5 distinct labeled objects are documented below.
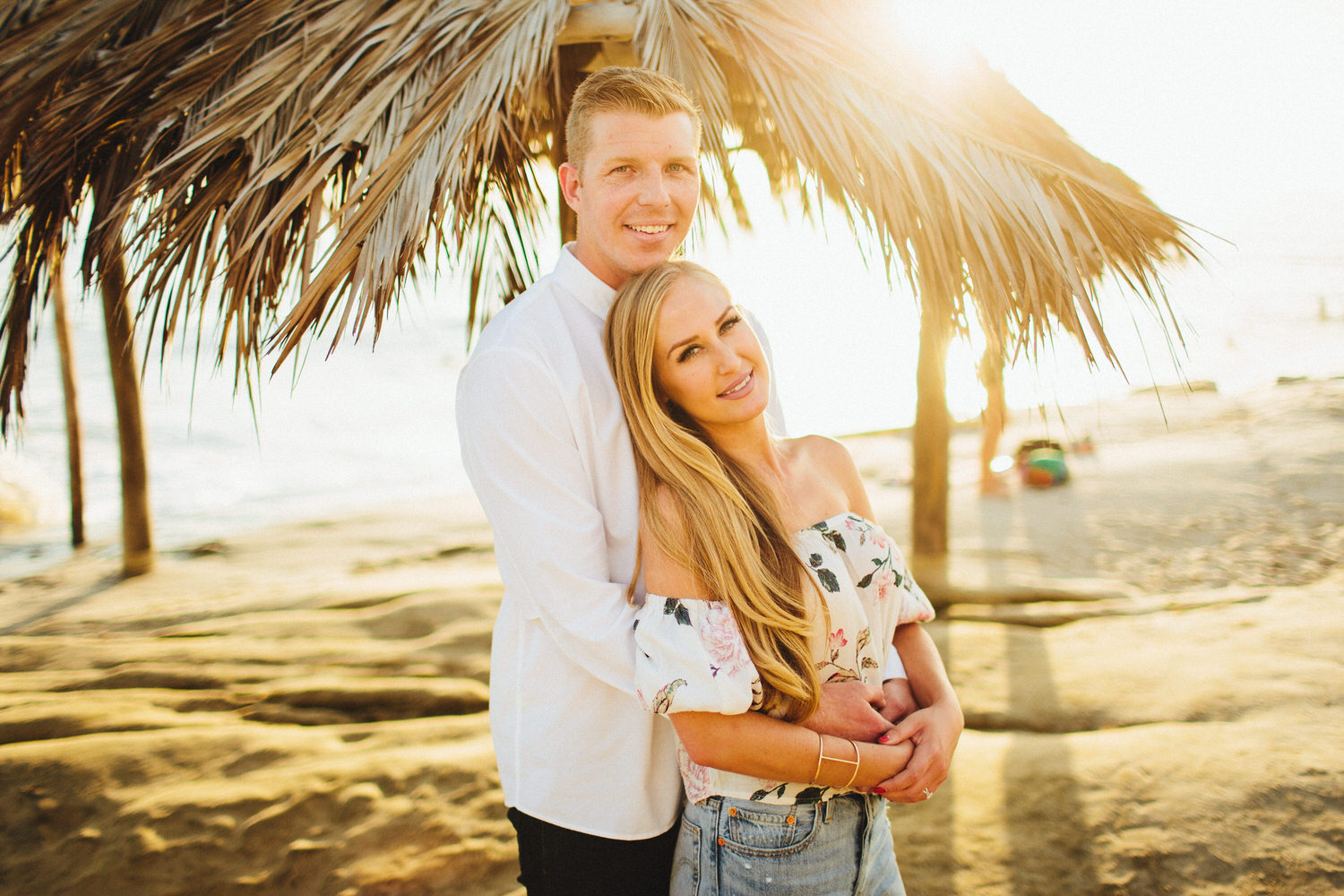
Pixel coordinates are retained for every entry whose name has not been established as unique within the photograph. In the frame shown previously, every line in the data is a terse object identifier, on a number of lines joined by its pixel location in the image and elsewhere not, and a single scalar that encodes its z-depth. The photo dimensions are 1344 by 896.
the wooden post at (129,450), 5.18
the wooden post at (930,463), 5.55
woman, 1.46
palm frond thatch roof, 2.38
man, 1.49
